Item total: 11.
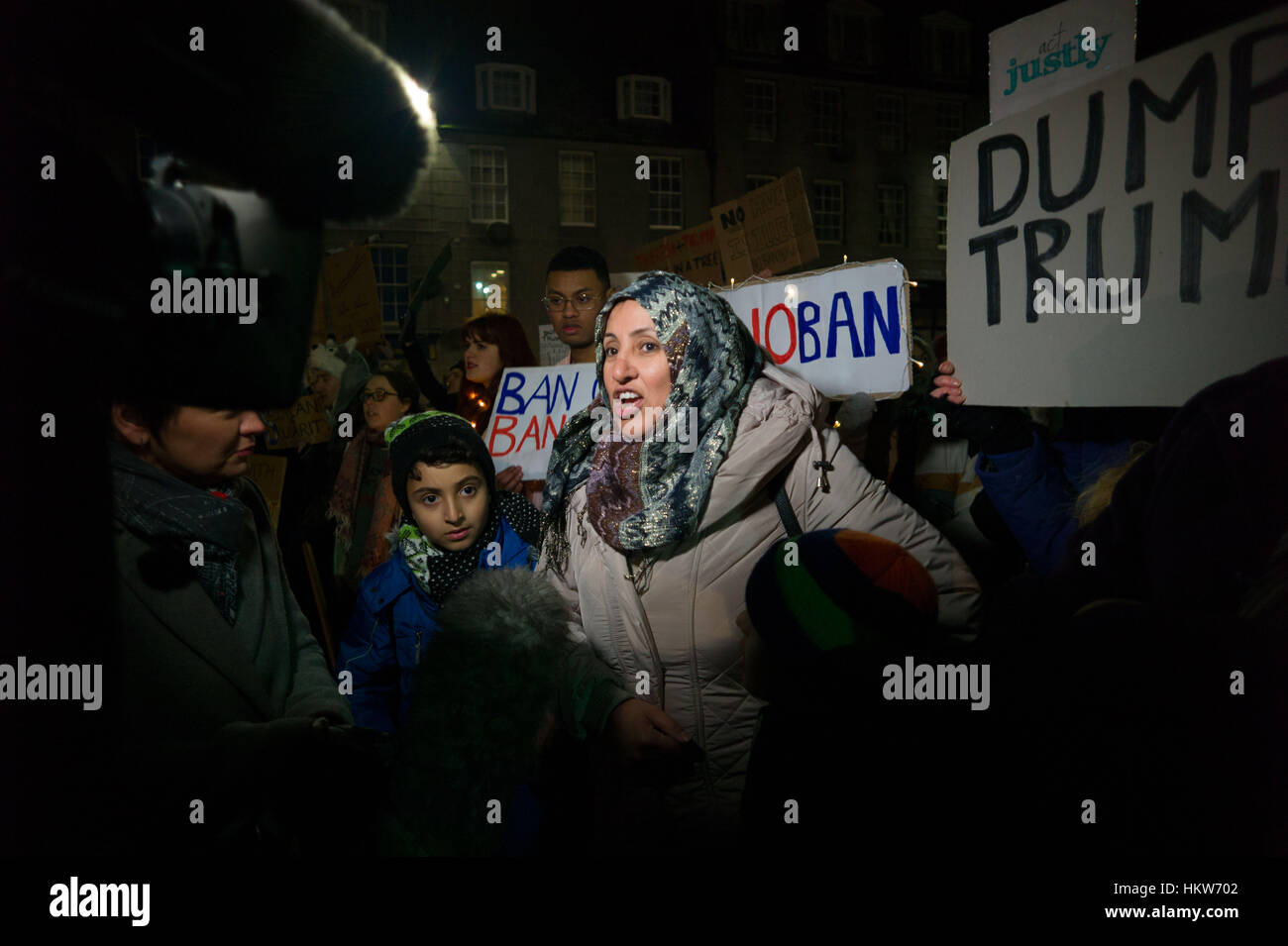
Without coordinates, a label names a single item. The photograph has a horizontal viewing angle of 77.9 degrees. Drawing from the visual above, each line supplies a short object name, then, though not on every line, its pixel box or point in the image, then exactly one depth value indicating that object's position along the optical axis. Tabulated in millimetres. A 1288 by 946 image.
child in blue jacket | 2340
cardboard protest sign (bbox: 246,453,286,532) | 3471
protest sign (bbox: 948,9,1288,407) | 1721
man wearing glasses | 3740
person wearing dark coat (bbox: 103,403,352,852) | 1662
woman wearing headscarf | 1911
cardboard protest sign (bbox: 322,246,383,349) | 4043
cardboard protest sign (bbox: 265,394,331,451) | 4270
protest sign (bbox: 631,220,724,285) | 4770
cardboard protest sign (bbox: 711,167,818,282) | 4074
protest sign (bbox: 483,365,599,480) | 3295
